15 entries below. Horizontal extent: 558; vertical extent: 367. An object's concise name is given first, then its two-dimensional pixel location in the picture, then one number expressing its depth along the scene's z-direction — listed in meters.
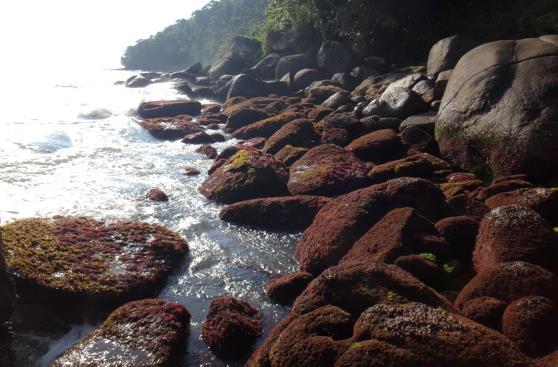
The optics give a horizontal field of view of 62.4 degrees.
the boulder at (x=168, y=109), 22.75
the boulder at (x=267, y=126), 16.50
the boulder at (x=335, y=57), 24.12
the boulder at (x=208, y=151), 15.22
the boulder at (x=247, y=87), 25.08
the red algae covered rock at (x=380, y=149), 11.98
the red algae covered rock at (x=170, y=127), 18.48
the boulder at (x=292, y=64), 26.80
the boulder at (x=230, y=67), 33.88
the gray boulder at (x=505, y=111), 9.27
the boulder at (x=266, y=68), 29.30
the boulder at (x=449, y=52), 16.02
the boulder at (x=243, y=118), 19.00
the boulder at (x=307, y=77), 24.45
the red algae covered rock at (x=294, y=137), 14.04
